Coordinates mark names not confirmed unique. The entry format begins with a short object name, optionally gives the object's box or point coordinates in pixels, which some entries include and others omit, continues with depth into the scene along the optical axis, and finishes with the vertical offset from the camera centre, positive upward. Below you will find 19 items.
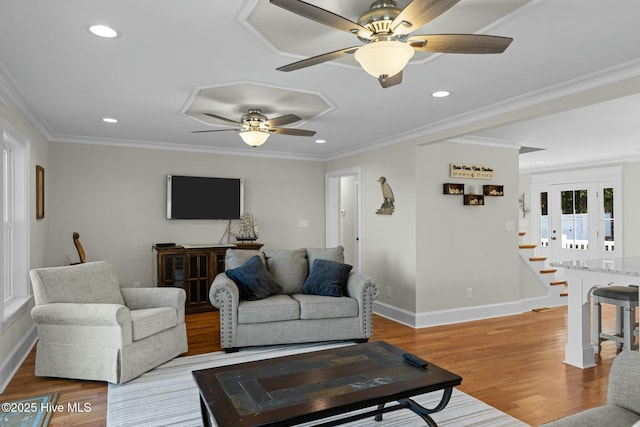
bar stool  3.60 -0.84
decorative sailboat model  6.07 -0.12
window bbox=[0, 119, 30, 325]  3.81 +0.01
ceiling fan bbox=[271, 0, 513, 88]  1.70 +0.82
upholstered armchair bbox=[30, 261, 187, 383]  3.11 -0.86
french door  7.45 +0.03
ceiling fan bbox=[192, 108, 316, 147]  3.89 +0.92
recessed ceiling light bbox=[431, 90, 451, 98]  3.37 +1.06
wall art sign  5.18 +0.64
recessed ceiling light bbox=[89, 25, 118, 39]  2.27 +1.07
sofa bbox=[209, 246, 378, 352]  3.92 -0.78
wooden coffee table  1.87 -0.84
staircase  5.89 -0.68
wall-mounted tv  5.79 +0.36
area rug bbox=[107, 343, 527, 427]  2.60 -1.25
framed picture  4.41 +0.33
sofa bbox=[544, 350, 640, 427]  1.48 -0.69
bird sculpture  5.31 +0.29
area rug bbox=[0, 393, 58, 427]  2.58 -1.24
